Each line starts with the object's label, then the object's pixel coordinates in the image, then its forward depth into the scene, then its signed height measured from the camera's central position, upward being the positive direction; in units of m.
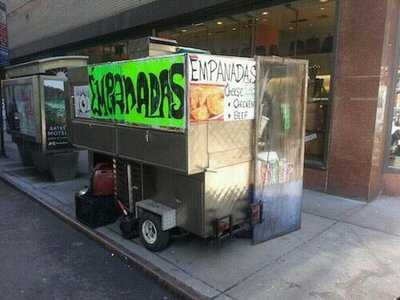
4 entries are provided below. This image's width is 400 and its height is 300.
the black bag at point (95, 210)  5.11 -1.61
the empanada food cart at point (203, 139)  3.58 -0.49
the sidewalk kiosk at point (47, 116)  7.47 -0.51
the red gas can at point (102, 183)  5.23 -1.26
